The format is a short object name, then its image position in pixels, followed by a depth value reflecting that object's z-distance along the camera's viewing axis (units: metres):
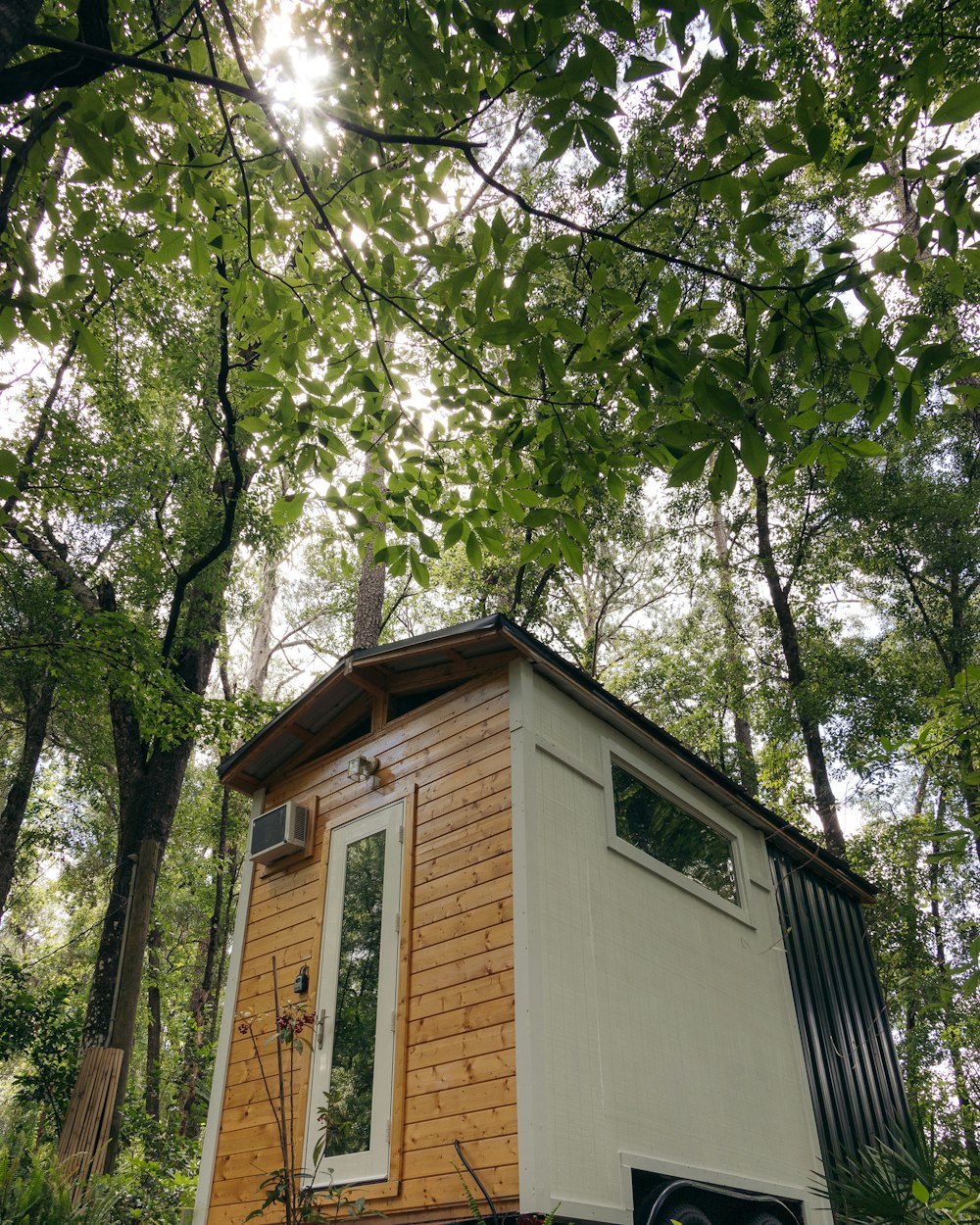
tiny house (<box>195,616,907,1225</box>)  4.53
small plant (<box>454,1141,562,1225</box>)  3.96
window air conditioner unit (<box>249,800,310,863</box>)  6.34
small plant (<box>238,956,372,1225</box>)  4.68
